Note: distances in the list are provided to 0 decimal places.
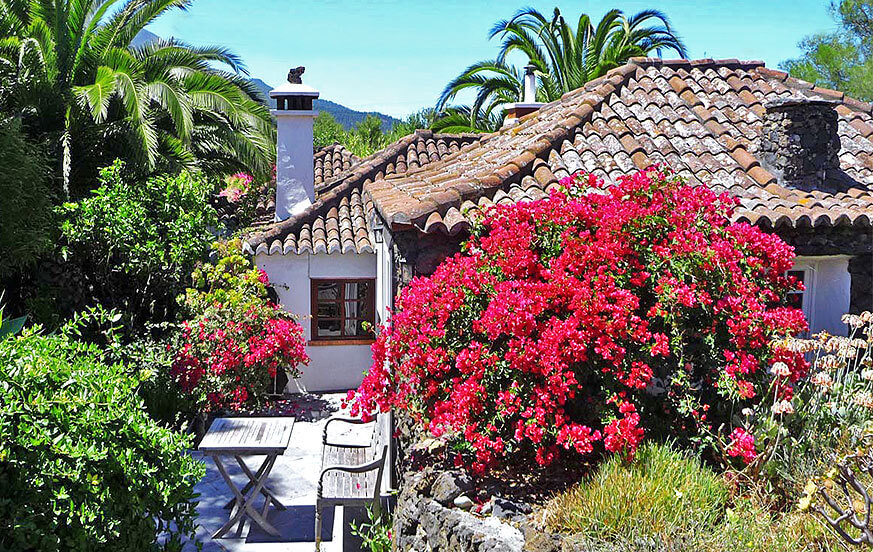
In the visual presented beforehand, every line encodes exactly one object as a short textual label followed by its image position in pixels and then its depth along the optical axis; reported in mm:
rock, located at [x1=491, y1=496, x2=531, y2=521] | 4887
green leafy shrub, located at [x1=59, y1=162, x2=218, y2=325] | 10328
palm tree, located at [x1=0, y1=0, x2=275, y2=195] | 11305
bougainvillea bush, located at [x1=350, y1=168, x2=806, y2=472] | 4996
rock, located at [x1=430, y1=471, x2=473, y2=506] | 5223
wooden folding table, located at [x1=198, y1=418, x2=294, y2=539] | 6738
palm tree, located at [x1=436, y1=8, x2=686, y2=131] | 19422
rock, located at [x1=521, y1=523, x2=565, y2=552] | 4367
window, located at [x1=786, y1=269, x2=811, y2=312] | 7820
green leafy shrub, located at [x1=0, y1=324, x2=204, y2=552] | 4117
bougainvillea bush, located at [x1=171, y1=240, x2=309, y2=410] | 10141
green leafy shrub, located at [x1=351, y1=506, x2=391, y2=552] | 6258
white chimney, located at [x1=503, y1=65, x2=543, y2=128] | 14141
